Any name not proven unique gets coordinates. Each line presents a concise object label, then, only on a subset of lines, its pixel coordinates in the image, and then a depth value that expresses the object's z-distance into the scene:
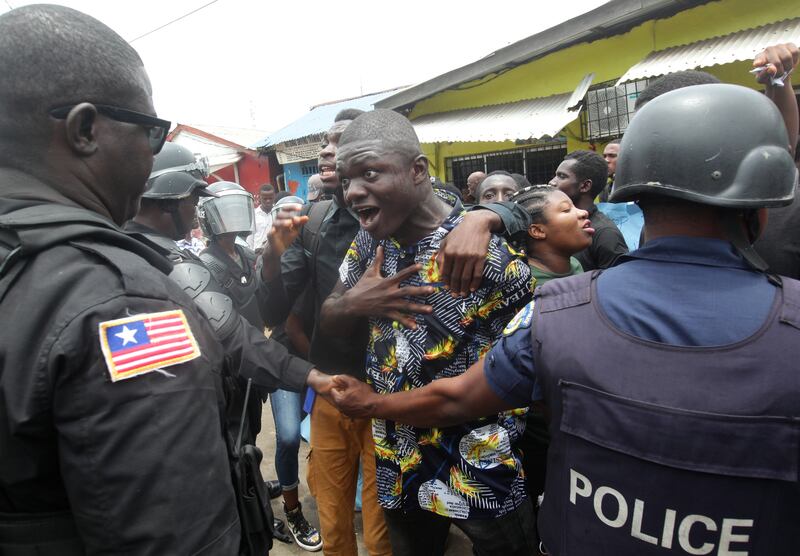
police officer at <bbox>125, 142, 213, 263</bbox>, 2.41
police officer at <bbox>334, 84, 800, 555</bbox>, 0.93
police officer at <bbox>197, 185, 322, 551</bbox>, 2.93
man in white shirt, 7.44
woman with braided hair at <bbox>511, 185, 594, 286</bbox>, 2.18
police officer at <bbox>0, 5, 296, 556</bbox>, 0.85
